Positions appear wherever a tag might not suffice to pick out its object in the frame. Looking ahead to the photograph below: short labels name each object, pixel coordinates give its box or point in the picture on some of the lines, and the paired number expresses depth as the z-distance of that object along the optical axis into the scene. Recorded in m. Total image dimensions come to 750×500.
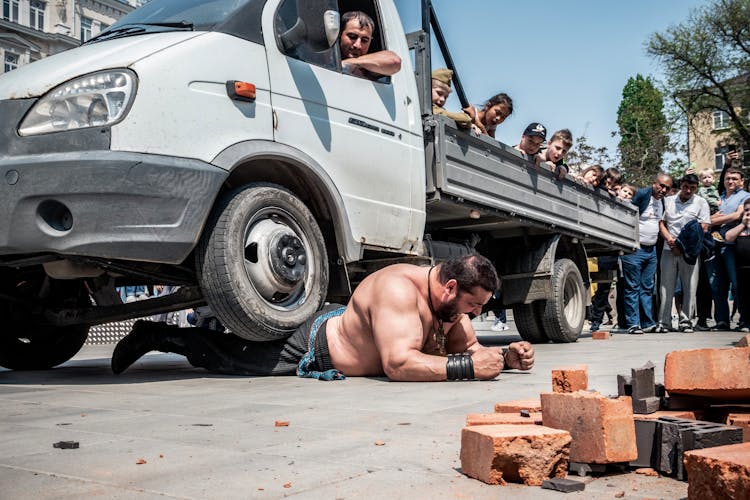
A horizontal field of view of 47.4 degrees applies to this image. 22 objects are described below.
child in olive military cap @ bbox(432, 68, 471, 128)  7.05
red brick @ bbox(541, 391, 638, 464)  2.34
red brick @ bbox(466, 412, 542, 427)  2.66
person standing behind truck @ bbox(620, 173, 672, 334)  11.29
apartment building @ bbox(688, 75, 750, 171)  41.34
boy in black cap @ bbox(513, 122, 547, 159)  8.25
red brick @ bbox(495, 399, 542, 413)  2.90
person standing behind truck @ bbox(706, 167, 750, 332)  11.22
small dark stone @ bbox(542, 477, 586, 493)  2.17
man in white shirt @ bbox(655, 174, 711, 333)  11.33
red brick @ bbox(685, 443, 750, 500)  1.76
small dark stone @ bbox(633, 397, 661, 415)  2.86
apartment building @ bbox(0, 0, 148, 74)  42.34
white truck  4.46
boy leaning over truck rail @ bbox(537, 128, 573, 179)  8.98
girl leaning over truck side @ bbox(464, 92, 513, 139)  8.45
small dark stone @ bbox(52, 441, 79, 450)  2.76
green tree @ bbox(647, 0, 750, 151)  39.66
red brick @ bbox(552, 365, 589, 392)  3.07
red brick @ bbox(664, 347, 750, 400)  2.68
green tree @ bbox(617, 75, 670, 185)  41.47
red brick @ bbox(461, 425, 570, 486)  2.26
